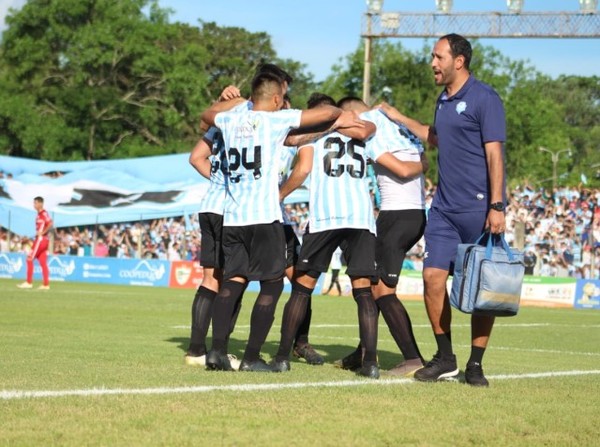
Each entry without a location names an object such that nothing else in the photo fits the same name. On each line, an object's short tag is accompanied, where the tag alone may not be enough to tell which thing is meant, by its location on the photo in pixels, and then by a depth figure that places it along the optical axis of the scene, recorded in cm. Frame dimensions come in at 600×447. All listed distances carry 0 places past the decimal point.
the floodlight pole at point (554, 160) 8531
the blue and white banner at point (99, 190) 3700
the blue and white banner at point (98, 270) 3388
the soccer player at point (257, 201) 835
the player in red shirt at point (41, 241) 2542
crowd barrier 2841
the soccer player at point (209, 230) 927
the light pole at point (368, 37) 3594
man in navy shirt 788
